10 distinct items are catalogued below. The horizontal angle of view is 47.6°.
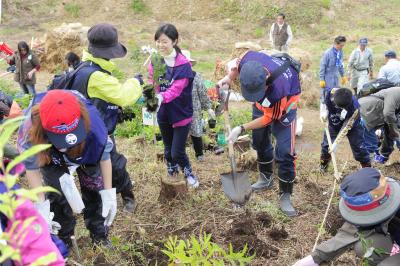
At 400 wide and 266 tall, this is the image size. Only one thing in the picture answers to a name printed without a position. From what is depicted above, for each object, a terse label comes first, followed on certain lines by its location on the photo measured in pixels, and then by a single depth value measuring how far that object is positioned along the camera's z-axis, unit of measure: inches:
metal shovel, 158.7
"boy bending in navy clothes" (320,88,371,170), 178.4
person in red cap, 95.7
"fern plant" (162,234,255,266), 90.4
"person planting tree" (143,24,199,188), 165.9
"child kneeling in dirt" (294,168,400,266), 88.4
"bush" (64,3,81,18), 675.4
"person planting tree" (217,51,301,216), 139.6
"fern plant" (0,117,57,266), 32.0
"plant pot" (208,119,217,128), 245.4
